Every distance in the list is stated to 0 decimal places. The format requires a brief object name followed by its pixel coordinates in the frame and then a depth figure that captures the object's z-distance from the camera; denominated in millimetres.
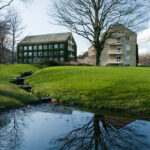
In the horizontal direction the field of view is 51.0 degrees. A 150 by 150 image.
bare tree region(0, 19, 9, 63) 16875
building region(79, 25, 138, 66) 51875
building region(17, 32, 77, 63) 61094
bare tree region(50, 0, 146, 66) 20859
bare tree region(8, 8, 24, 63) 35600
